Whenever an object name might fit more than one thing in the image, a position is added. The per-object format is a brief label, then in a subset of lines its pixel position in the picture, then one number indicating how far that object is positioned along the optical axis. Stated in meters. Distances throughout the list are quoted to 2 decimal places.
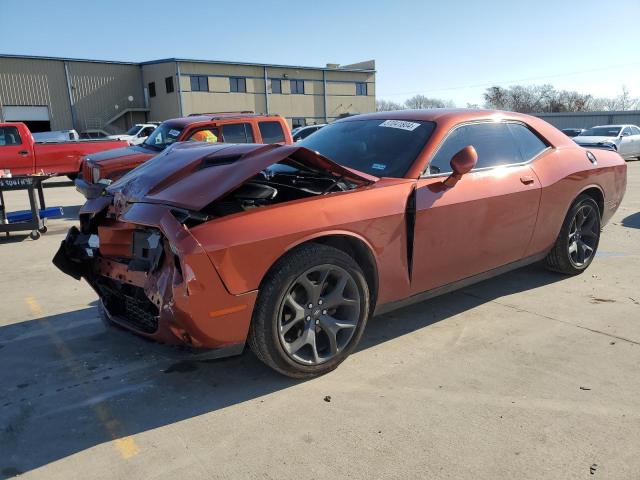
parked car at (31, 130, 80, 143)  25.97
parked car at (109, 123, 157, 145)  21.08
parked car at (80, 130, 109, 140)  34.37
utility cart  7.37
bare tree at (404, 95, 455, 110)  92.22
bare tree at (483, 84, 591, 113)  78.81
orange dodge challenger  2.78
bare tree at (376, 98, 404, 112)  94.44
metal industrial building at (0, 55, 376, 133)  38.16
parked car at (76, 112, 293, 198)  8.67
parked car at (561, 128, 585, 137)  25.10
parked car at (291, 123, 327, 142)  21.07
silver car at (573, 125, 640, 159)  19.75
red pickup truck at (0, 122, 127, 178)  13.41
